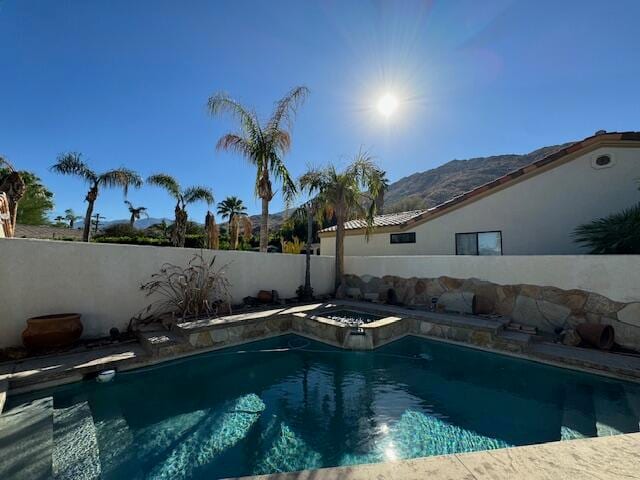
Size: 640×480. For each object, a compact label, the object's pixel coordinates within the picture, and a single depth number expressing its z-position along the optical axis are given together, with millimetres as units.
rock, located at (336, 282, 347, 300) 12182
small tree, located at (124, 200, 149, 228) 41872
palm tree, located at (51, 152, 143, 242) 18141
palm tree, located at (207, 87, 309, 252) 11734
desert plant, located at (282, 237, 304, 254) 16219
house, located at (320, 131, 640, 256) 9344
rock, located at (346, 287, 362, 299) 12266
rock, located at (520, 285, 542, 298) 7922
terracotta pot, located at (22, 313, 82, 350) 5641
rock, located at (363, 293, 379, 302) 11636
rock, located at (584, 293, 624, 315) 6638
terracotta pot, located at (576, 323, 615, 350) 6359
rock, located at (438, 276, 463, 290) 9508
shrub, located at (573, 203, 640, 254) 7395
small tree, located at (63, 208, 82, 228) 67612
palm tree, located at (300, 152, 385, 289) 11742
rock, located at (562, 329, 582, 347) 6574
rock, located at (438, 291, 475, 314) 9047
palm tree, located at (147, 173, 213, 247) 22188
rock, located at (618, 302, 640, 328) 6307
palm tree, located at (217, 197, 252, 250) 35156
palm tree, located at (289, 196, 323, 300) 11478
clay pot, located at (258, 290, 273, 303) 10148
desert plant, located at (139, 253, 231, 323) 7898
